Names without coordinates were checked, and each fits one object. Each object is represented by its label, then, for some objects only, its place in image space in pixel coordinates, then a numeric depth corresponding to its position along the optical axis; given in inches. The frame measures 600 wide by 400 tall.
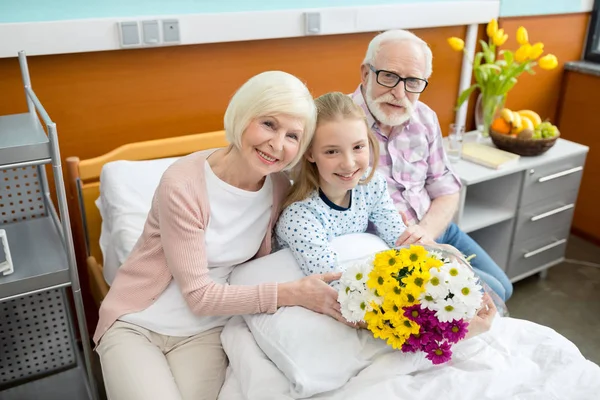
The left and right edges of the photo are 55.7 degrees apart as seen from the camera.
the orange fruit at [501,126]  103.3
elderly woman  52.9
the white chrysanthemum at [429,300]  45.5
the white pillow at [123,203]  70.8
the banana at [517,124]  101.7
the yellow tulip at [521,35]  102.4
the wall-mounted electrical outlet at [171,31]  80.1
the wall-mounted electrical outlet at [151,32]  78.8
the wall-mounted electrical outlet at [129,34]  77.2
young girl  55.9
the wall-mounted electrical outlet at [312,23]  90.5
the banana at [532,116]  103.7
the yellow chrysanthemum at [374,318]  46.8
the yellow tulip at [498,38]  103.0
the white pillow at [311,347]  48.1
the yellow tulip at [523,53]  102.7
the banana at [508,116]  102.0
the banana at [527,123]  101.1
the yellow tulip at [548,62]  105.0
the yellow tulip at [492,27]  103.0
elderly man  71.3
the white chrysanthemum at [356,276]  48.0
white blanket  48.0
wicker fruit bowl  98.9
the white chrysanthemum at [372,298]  46.7
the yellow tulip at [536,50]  101.9
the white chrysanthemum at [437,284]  45.4
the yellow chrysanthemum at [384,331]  46.9
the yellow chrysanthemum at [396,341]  46.8
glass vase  108.0
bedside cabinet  99.3
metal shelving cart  58.1
